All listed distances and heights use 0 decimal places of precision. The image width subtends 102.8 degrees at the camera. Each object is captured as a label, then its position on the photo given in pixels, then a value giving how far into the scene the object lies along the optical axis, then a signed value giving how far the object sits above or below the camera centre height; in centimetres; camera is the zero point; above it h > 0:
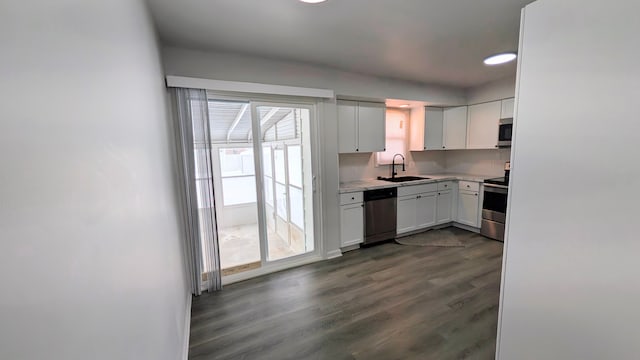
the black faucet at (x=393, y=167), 469 -25
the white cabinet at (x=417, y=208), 405 -89
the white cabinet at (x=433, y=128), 450 +45
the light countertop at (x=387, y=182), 365 -44
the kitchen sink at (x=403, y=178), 448 -43
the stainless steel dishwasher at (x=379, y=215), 376 -90
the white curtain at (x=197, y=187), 244 -27
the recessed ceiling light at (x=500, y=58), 263 +98
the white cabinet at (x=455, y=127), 448 +44
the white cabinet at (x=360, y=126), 362 +42
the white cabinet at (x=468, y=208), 423 -94
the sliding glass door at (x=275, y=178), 295 -28
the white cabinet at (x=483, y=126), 408 +43
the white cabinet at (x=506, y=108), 384 +65
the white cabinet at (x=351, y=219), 354 -90
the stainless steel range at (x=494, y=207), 381 -86
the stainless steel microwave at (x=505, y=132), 386 +29
